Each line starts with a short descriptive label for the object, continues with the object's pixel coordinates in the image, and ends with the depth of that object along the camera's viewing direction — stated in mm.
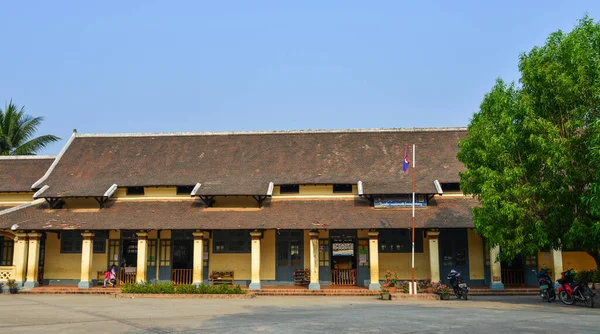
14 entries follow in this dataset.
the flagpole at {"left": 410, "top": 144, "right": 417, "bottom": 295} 19973
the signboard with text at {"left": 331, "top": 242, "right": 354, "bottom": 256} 25005
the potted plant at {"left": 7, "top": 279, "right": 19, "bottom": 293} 22984
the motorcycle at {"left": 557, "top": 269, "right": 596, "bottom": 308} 16078
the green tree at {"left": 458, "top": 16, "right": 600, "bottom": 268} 15648
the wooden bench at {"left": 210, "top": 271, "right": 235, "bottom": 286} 24464
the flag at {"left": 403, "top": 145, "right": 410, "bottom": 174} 22250
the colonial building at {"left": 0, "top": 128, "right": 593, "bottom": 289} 23359
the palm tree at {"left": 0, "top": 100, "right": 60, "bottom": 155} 39625
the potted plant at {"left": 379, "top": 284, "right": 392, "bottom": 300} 19266
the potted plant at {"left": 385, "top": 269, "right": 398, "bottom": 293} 20531
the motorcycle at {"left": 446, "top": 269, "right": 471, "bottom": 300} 19562
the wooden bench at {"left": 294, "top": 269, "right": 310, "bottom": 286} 24281
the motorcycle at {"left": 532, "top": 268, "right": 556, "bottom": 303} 18109
